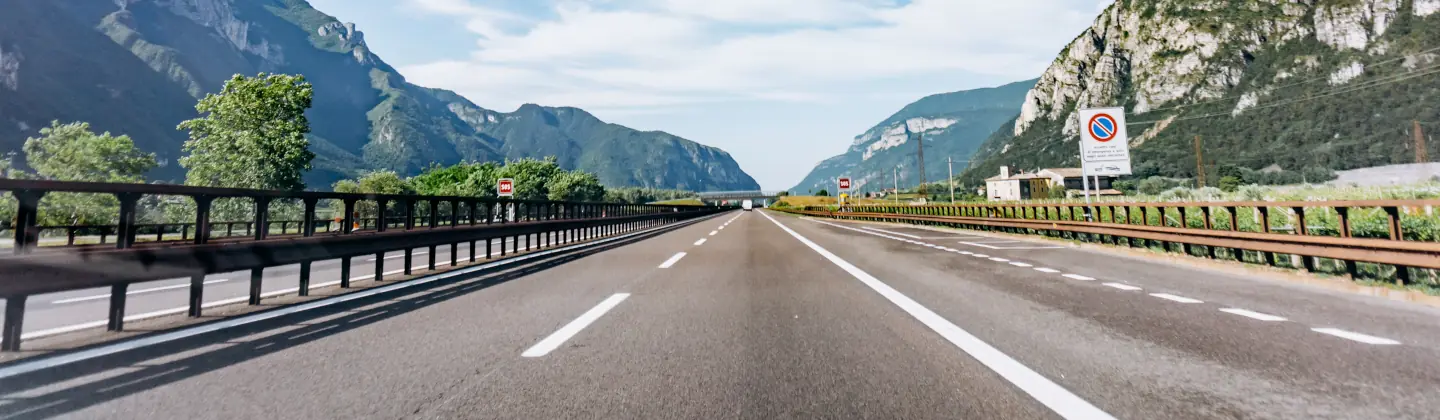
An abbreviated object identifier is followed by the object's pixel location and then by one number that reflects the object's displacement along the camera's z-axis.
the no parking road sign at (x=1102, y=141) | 17.41
